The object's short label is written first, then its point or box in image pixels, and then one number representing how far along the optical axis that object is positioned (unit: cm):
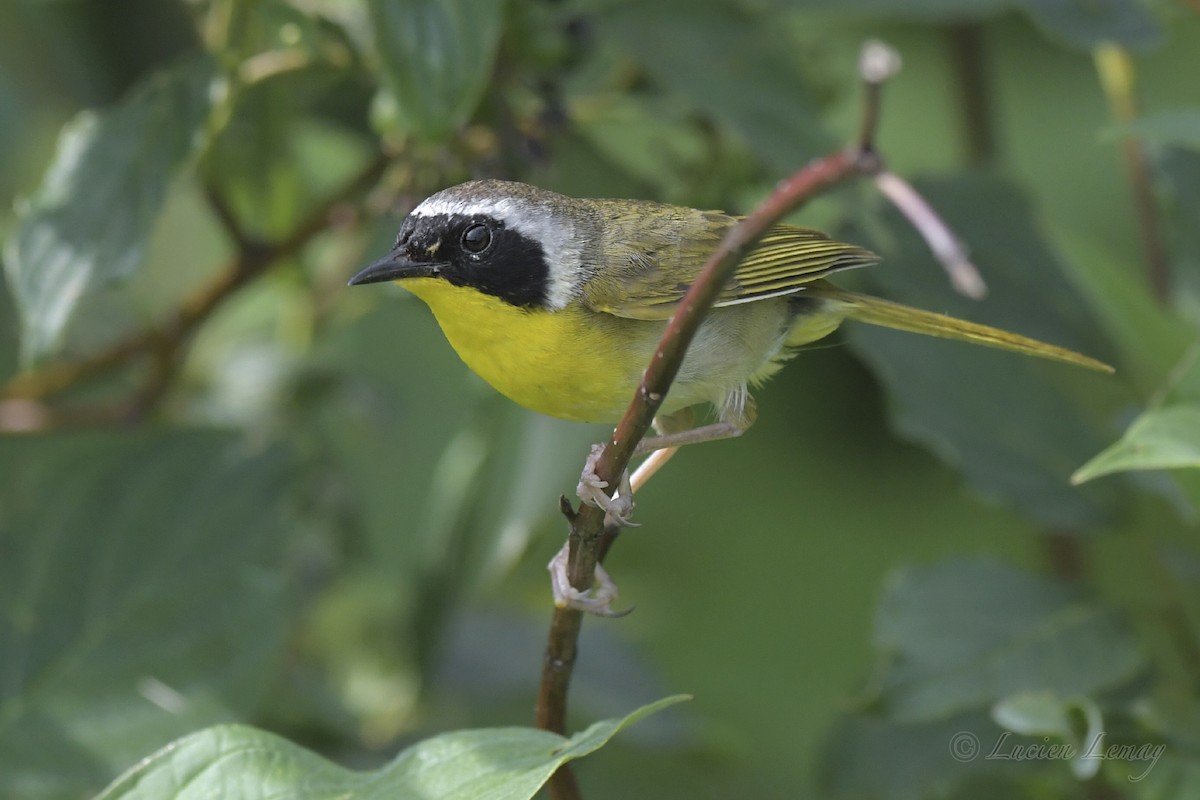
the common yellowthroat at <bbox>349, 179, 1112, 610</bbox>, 422
